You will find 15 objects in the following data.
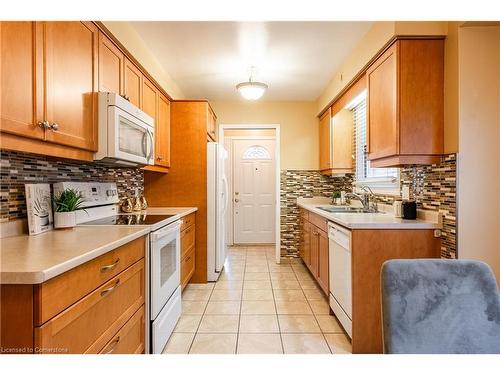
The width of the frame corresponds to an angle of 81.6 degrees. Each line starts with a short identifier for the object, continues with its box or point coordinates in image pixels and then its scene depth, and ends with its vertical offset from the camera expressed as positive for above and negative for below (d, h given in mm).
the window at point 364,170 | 2729 +188
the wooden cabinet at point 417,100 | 1938 +591
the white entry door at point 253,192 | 5641 -107
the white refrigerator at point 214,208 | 3469 -261
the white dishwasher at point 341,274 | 2061 -680
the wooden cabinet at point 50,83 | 1158 +487
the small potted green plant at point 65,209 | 1689 -136
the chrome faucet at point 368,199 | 2994 -133
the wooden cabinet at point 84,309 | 881 -458
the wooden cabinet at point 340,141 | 3652 +584
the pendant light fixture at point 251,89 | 3143 +1079
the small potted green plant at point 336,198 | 3937 -154
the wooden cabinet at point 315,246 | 2754 -653
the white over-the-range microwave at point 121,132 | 1822 +377
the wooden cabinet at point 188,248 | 2902 -663
